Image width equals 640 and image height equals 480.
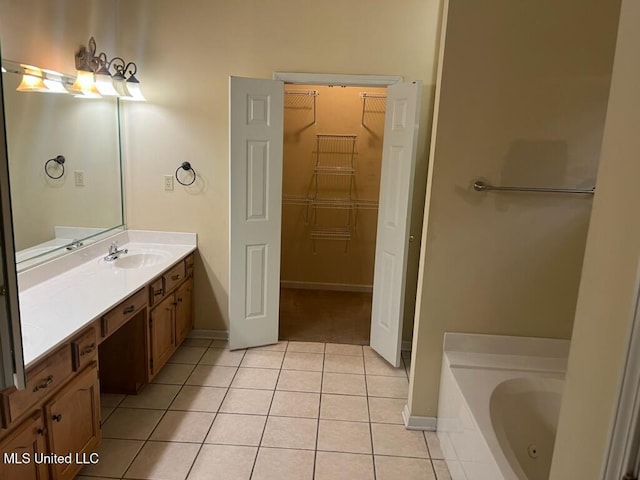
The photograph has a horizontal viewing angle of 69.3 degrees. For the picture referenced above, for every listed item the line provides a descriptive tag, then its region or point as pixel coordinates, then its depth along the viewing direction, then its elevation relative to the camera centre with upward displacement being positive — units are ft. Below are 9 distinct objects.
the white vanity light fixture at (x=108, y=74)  9.68 +1.65
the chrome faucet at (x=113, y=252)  10.21 -2.29
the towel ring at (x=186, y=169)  11.58 -0.42
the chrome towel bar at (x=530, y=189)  7.72 -0.32
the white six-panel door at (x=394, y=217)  10.43 -1.27
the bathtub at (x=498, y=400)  6.70 -3.58
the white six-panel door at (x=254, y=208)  10.73 -1.23
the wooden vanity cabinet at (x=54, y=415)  5.37 -3.44
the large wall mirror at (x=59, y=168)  7.83 -0.40
